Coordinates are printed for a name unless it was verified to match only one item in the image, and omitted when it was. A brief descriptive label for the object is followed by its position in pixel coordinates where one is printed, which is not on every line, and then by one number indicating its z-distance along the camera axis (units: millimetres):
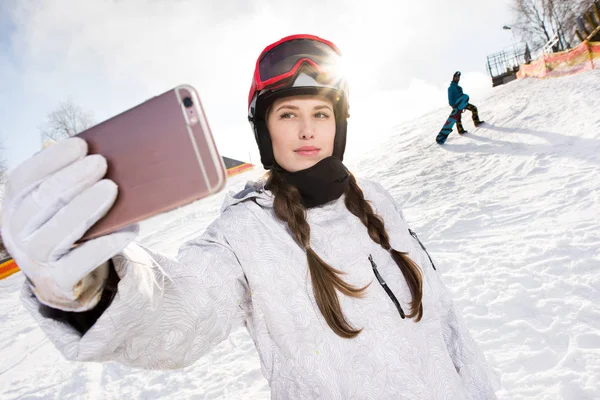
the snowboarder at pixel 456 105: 9945
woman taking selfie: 709
